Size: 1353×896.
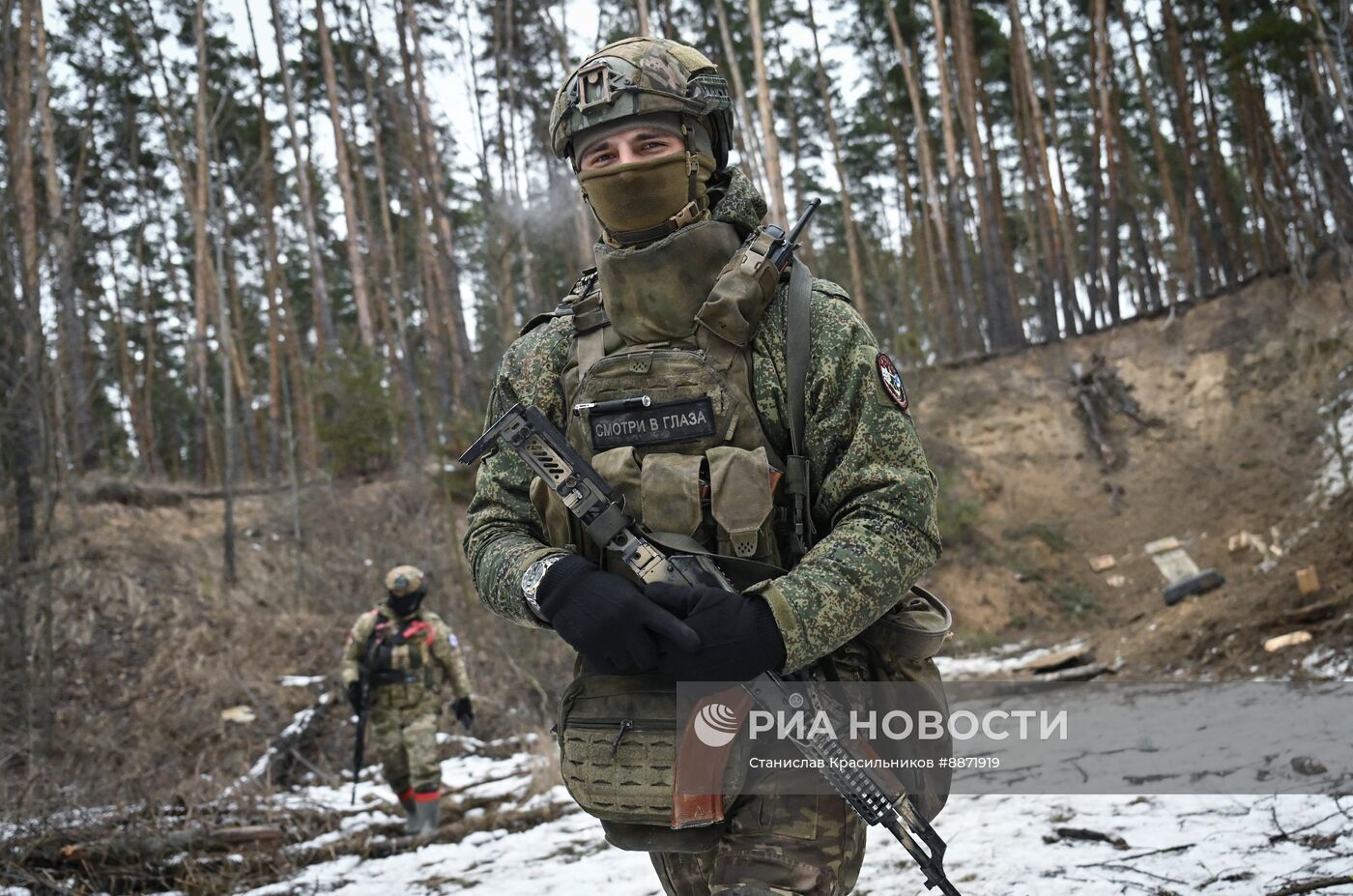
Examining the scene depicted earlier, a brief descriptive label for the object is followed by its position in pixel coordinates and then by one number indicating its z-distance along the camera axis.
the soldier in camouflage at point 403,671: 7.12
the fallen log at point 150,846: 4.99
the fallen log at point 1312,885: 2.89
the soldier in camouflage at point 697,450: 1.75
